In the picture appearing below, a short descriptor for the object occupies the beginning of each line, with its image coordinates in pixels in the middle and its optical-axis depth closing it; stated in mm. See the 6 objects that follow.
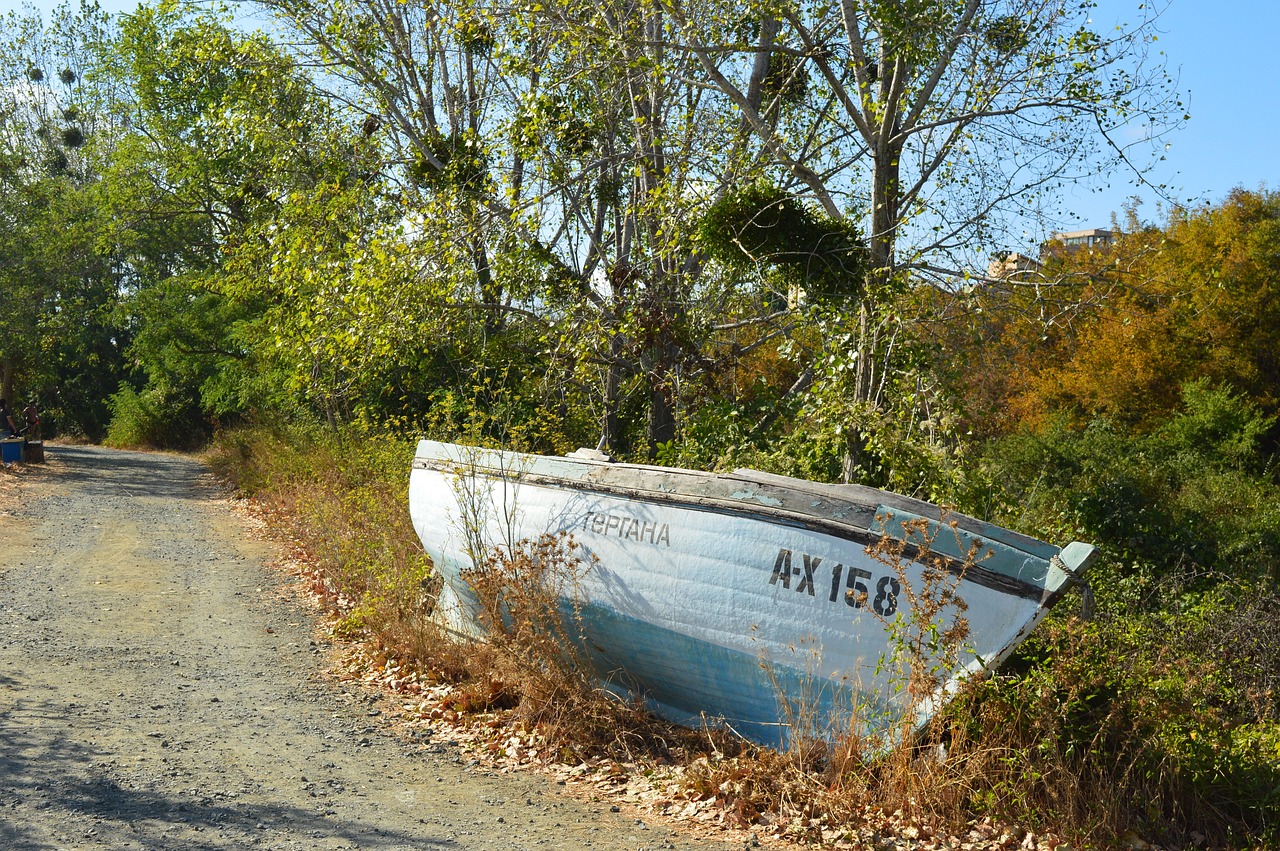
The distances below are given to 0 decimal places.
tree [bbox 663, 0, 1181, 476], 8641
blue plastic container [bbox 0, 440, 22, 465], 24516
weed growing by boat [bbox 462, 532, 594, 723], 6609
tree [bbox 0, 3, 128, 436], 26031
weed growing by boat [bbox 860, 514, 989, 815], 5121
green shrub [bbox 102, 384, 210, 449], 40750
